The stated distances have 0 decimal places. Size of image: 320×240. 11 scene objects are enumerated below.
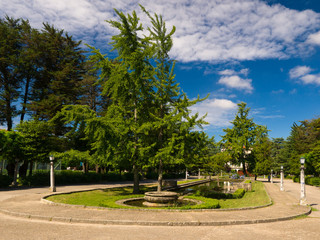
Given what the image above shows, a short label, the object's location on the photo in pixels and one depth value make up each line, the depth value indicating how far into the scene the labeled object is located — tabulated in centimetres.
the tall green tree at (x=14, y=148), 2148
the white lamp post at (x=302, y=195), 1409
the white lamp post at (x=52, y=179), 1818
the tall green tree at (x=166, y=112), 1499
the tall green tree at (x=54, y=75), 2850
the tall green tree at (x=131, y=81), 1677
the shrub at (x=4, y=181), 2181
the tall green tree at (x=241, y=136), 4518
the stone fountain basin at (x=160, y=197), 1278
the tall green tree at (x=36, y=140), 2345
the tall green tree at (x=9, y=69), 2723
